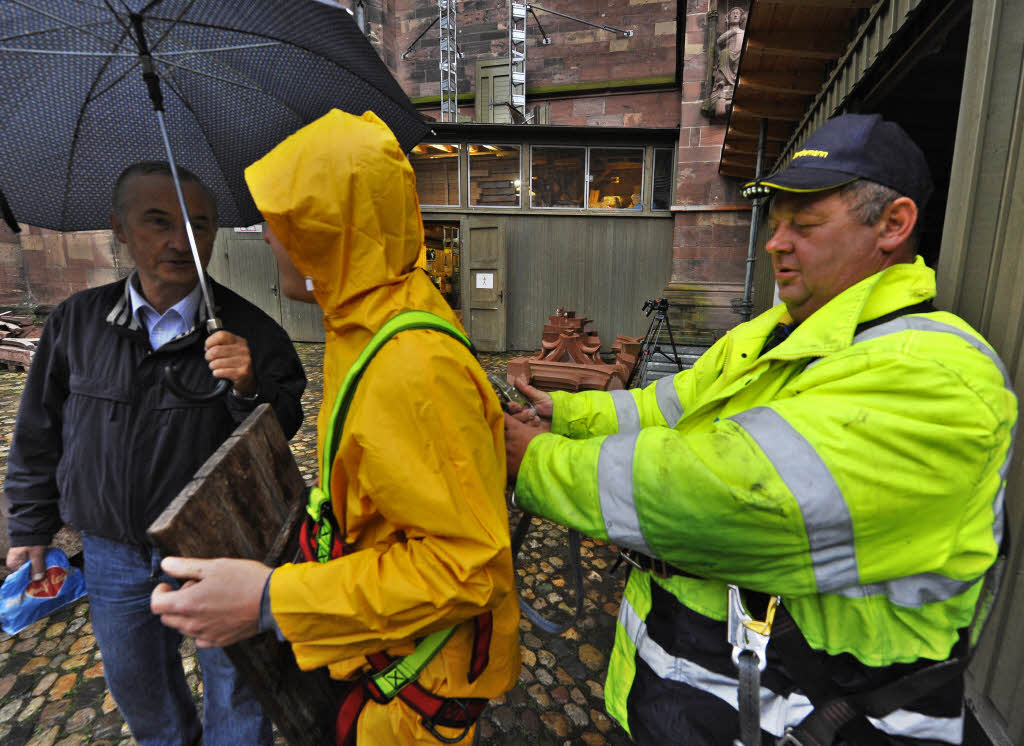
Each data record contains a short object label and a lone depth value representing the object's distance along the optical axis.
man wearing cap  0.79
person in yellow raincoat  0.87
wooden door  10.07
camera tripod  6.14
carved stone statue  7.62
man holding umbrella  1.47
